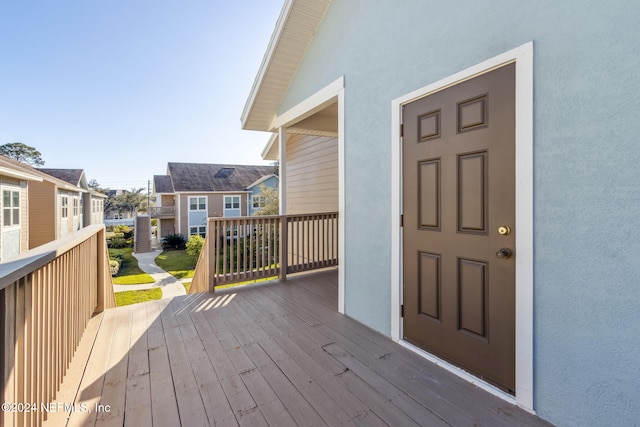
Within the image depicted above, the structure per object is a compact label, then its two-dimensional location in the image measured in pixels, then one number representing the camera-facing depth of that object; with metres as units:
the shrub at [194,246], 16.30
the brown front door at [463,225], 1.80
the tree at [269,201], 11.98
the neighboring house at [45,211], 12.62
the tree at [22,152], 30.45
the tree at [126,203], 40.44
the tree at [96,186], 43.13
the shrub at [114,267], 12.84
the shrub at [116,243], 21.61
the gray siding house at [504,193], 1.38
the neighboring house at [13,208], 8.77
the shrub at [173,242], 19.94
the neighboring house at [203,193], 20.91
